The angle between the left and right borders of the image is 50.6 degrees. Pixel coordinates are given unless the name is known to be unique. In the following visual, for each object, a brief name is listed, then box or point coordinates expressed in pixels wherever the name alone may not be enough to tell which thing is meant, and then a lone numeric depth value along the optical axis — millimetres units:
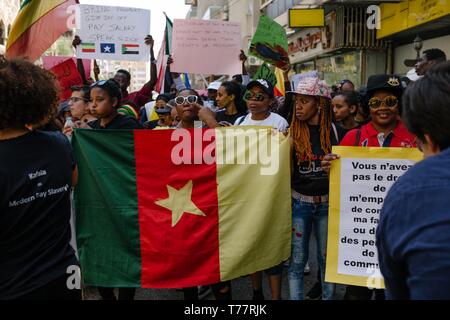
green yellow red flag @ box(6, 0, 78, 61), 4992
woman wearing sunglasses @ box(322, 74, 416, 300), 3352
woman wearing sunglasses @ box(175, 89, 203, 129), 4137
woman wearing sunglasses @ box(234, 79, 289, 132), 4227
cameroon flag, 3654
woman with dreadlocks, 3676
